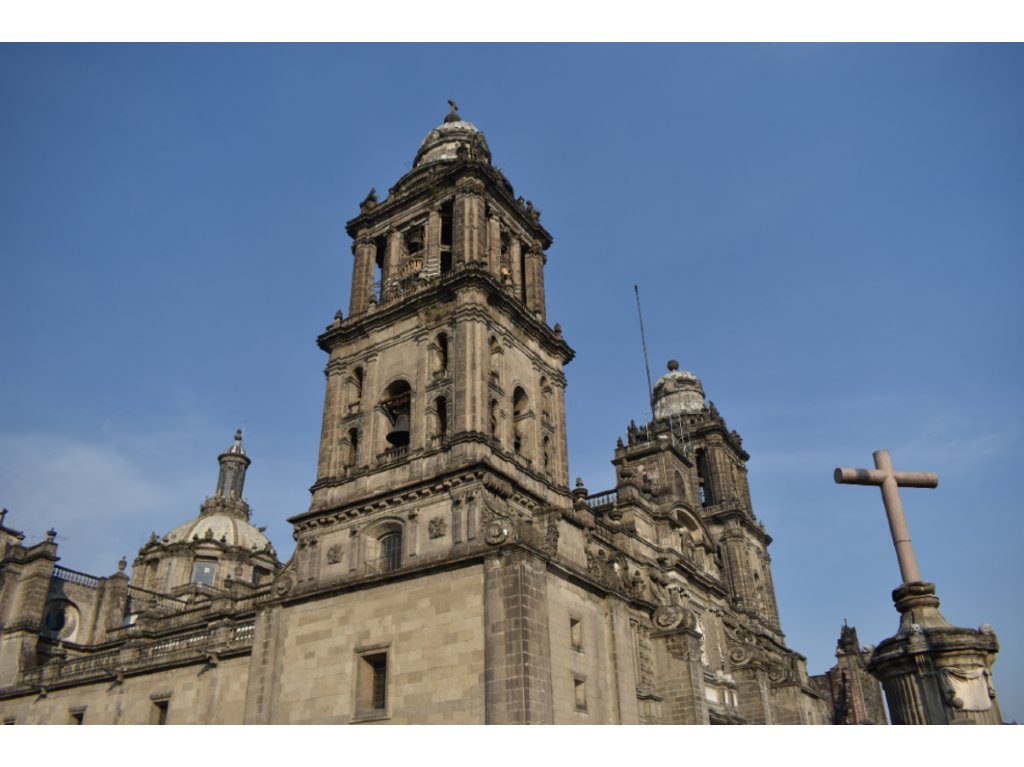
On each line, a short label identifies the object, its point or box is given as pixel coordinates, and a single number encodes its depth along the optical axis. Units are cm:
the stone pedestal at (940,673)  1213
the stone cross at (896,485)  1366
